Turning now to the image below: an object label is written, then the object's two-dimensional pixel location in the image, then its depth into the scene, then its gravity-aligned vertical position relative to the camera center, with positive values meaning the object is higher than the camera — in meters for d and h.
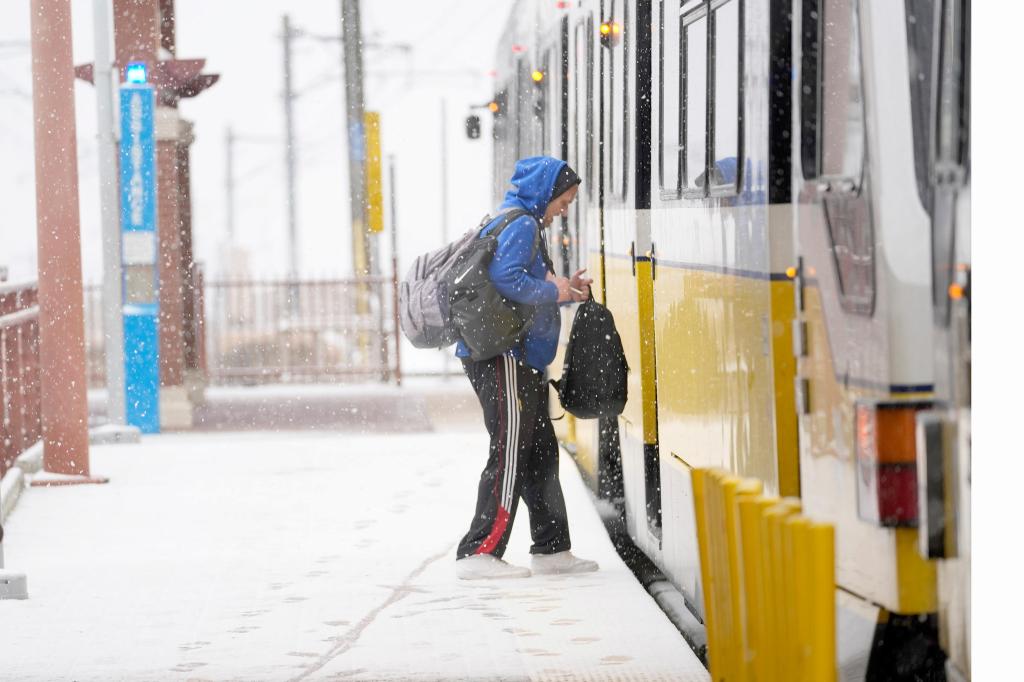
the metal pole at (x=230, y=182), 100.41 -1.36
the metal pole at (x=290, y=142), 79.70 -0.18
